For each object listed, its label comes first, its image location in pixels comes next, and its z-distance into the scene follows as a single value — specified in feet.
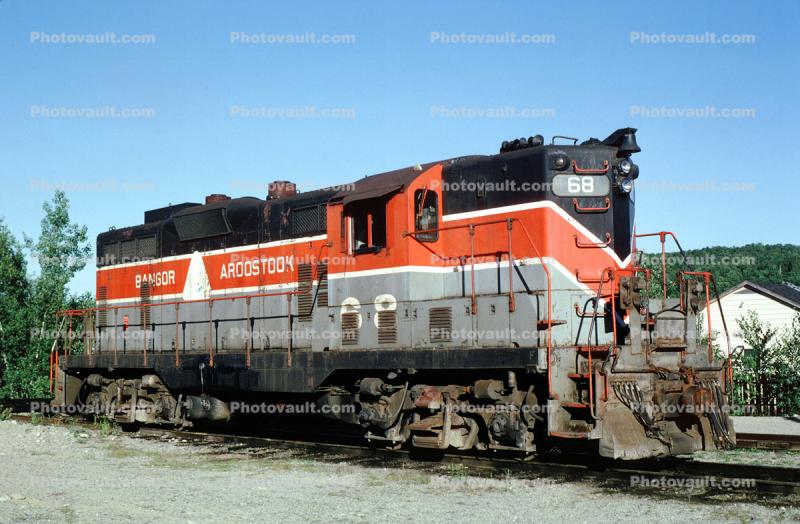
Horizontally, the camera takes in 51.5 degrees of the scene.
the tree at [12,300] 72.64
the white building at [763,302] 105.70
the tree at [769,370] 60.08
